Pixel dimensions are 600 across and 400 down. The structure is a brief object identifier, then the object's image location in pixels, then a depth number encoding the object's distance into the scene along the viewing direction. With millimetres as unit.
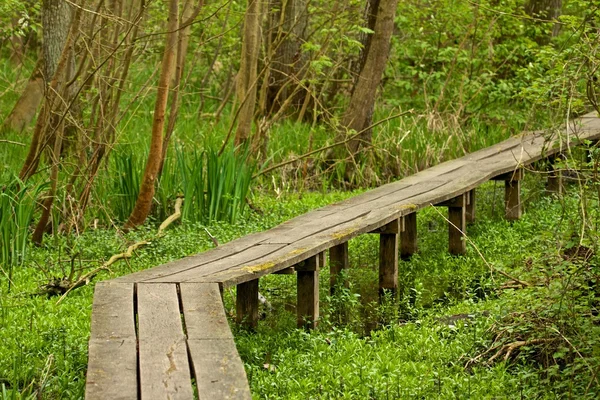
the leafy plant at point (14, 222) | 13703
